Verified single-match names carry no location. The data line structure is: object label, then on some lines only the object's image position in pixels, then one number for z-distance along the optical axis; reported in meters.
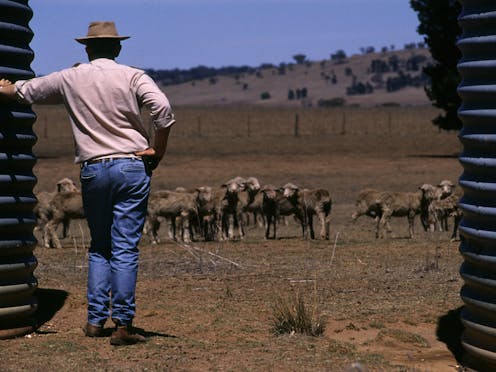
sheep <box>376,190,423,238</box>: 22.84
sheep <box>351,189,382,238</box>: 23.06
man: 8.63
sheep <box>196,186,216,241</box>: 21.52
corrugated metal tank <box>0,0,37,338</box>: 9.29
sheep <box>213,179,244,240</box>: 21.47
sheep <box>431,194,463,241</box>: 20.28
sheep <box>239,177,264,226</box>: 22.59
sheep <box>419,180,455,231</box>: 22.30
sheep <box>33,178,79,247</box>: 20.94
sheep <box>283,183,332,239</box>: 21.62
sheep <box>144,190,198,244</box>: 20.95
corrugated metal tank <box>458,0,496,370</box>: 8.19
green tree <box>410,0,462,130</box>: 43.62
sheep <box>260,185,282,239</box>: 21.92
